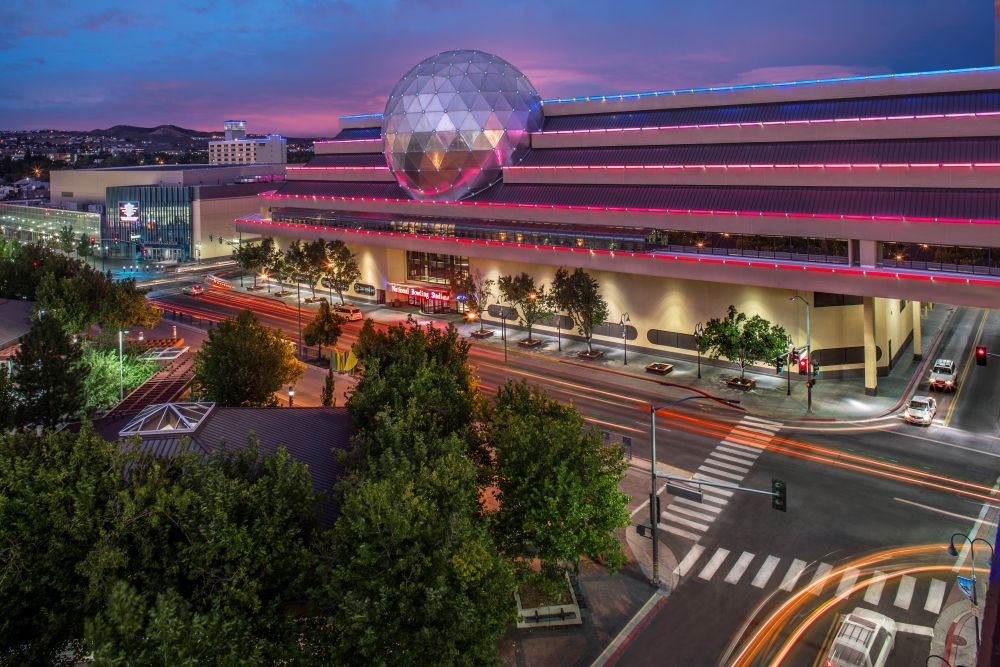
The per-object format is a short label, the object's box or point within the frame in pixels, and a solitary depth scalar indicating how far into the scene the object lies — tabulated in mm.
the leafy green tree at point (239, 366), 37656
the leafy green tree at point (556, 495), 21641
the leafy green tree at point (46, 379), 33656
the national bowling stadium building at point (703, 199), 43219
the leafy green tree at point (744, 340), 45875
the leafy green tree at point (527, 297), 59206
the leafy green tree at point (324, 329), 55812
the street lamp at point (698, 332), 47912
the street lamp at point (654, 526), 25344
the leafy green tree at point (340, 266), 77500
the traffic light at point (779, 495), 23828
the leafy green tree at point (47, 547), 16984
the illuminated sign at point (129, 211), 119938
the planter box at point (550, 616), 23203
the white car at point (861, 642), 20406
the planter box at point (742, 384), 47156
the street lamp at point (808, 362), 42344
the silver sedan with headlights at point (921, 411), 39562
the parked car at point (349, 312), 70125
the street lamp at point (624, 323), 55031
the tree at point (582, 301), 55344
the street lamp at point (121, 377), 40719
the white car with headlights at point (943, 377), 45000
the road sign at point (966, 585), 22844
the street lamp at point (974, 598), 22328
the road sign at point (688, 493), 25375
